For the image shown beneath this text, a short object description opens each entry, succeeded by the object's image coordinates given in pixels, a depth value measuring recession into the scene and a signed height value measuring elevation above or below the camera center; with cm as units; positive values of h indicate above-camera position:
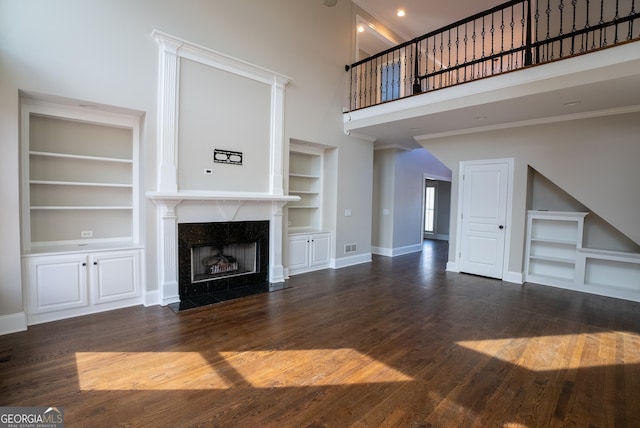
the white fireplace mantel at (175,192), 388 +10
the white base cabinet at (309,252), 566 -97
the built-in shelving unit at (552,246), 513 -68
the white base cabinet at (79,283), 329 -99
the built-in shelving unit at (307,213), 576 -24
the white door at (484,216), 559 -20
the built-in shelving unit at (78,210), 337 -17
